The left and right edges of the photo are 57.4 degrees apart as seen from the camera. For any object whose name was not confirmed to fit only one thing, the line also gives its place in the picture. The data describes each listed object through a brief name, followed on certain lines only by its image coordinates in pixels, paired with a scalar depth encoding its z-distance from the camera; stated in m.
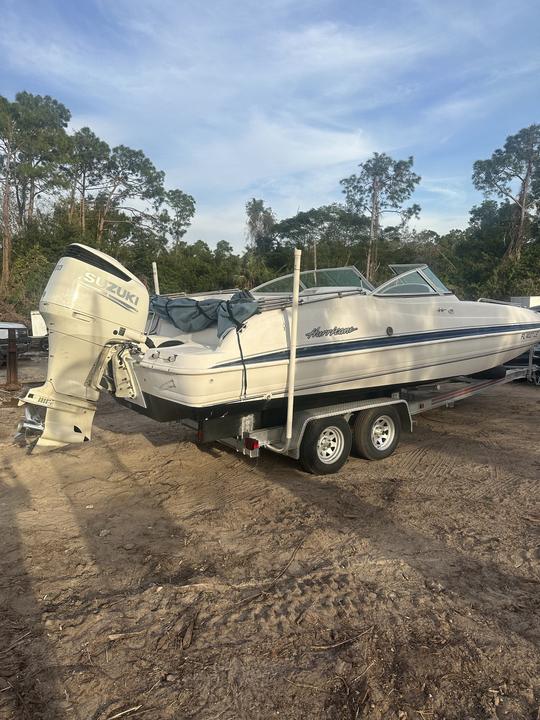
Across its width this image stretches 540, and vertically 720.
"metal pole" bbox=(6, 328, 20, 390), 10.05
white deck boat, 4.42
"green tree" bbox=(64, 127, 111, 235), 30.80
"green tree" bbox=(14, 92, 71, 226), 26.67
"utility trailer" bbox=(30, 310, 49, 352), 9.97
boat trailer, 5.11
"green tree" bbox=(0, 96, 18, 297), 25.50
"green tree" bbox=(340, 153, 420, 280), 38.28
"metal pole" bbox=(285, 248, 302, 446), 4.59
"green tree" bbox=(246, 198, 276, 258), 42.00
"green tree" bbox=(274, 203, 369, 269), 36.50
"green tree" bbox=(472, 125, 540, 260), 30.56
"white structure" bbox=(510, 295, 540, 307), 12.47
